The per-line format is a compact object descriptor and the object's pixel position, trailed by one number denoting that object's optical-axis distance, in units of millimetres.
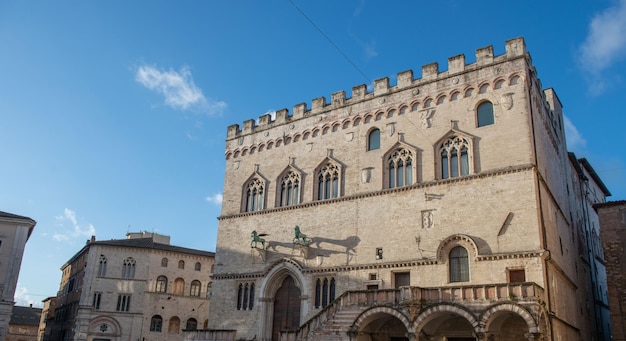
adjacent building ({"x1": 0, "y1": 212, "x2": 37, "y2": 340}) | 35781
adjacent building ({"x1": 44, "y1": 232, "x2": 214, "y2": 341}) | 43438
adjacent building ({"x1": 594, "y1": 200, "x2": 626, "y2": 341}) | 26188
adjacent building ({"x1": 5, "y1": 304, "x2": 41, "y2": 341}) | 59719
